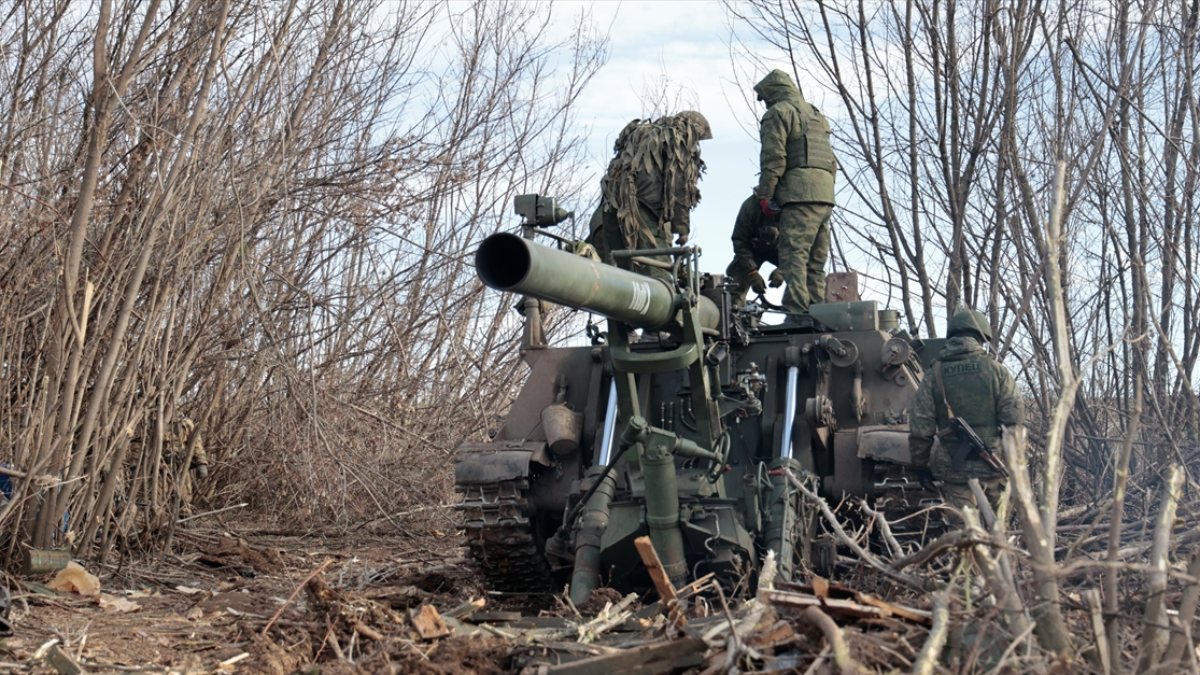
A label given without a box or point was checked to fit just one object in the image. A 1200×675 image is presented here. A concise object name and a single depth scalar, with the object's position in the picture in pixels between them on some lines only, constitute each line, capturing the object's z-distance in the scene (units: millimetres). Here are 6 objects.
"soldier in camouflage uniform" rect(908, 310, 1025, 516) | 8375
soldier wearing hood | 10156
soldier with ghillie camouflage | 9594
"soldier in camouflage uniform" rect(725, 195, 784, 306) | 10484
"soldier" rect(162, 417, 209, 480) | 10328
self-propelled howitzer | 7625
